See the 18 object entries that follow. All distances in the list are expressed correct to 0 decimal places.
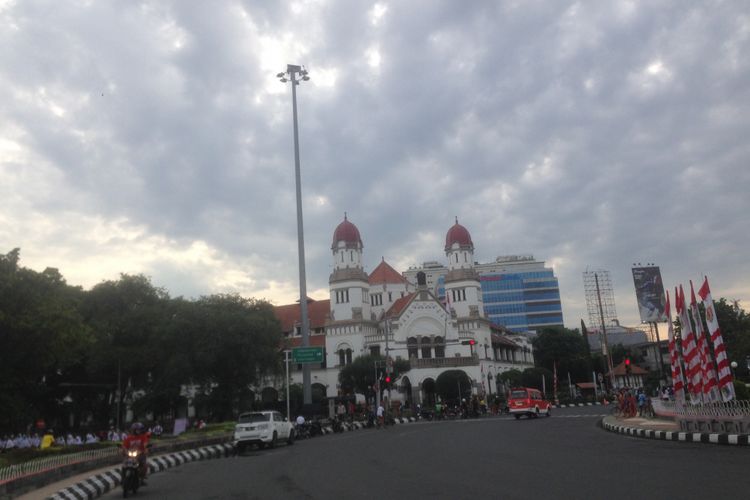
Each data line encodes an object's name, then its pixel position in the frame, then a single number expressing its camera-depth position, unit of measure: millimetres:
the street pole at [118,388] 42006
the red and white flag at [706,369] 15837
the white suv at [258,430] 21781
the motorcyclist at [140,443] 11789
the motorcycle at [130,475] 11445
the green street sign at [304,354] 29788
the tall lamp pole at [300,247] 30516
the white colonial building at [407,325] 58594
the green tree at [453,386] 54781
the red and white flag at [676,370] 18391
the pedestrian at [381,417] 36281
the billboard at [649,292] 41438
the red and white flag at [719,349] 15219
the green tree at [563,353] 80875
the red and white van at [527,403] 34938
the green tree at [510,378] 64812
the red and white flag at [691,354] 16922
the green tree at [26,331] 24141
